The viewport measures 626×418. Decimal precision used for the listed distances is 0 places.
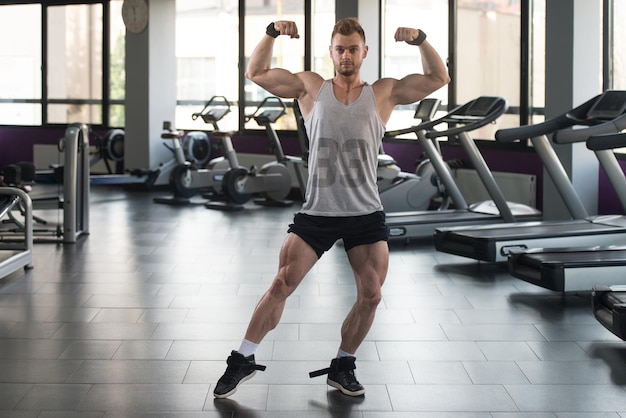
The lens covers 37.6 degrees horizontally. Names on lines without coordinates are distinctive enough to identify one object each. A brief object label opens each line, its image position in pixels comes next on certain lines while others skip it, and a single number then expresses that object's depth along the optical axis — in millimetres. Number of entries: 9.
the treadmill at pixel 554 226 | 5801
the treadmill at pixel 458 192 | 6969
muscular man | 3166
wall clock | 11453
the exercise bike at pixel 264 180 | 9656
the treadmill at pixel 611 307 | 3969
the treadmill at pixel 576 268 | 5027
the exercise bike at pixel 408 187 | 8195
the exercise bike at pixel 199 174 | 10055
